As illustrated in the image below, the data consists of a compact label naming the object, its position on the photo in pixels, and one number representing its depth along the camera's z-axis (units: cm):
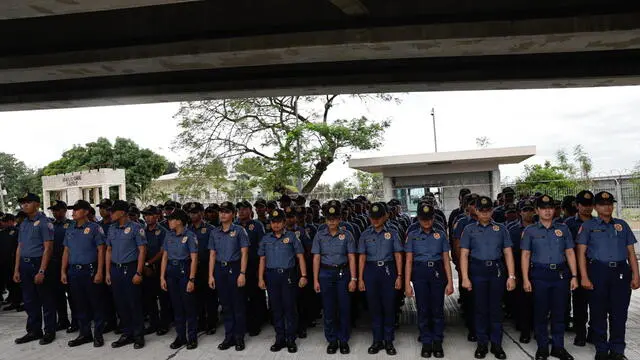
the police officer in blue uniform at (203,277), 611
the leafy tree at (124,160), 3045
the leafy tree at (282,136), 1656
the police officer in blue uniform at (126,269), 564
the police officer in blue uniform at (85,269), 579
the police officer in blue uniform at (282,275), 536
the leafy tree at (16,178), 3738
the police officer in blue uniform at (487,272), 486
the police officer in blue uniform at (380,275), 511
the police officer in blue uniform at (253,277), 599
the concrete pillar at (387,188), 1491
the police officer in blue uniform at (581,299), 512
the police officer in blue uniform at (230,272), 551
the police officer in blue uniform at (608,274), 462
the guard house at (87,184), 2333
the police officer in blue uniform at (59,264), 639
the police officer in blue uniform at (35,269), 605
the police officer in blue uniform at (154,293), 617
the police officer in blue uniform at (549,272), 470
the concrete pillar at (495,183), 1415
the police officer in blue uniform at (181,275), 557
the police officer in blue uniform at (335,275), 522
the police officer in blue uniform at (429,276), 499
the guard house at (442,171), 1356
